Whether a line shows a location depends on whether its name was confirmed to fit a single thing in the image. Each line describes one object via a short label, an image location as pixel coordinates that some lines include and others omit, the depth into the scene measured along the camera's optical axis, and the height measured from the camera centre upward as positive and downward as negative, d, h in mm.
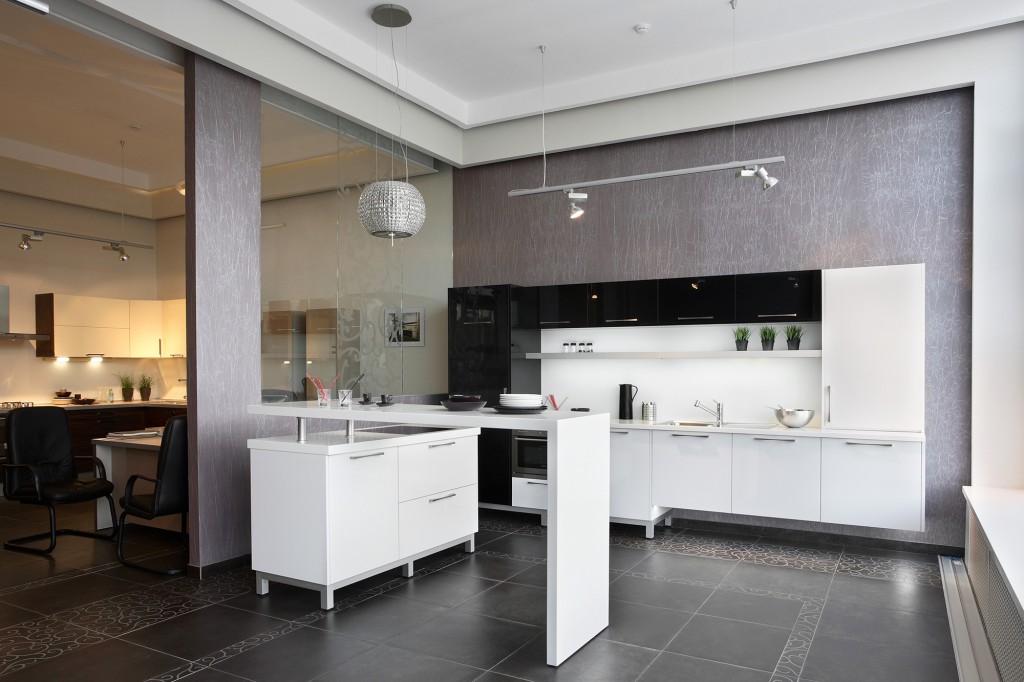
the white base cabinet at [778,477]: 5141 -1070
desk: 5586 -1041
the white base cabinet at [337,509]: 3904 -1014
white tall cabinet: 4980 -119
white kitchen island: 3186 -843
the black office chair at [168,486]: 4586 -981
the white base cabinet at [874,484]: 4863 -1060
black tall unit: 6332 -161
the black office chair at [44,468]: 5027 -987
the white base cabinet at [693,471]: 5414 -1068
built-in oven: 6118 -1052
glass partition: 5246 +516
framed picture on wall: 6520 +68
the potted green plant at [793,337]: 5461 -32
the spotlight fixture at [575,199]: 5116 +987
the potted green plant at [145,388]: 9234 -673
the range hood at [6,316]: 7875 +240
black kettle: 6125 -574
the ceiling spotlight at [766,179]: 4604 +1014
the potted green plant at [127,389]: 9070 -670
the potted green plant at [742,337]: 5641 -31
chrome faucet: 5823 -650
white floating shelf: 5452 -180
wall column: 4551 +260
